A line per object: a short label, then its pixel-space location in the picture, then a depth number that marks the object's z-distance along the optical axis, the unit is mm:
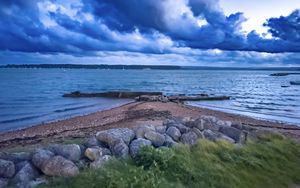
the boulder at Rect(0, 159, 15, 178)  3434
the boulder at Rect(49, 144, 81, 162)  3813
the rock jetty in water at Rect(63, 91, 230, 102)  19728
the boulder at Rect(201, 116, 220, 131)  5465
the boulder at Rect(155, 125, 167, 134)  5027
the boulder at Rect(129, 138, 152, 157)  4005
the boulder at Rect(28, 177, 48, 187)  3261
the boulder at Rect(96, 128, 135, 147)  4282
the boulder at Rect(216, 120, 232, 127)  5780
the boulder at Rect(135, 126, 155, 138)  4614
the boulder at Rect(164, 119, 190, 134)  5118
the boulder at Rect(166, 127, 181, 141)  4822
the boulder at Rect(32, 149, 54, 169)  3590
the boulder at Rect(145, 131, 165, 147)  4462
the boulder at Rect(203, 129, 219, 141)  4902
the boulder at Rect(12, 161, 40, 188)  3261
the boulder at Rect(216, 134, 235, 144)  4885
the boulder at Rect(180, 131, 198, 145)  4669
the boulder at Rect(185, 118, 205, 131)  5405
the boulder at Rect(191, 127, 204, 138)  4896
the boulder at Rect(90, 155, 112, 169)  3538
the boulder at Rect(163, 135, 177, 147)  4424
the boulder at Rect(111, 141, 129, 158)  3959
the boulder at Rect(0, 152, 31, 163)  3755
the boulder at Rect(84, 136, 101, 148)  4218
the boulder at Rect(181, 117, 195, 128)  5560
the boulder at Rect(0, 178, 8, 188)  3206
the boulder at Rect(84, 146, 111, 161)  3854
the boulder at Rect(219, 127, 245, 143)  5126
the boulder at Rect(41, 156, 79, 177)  3439
